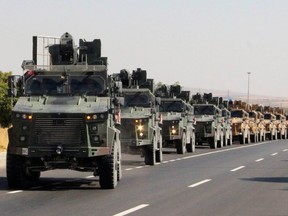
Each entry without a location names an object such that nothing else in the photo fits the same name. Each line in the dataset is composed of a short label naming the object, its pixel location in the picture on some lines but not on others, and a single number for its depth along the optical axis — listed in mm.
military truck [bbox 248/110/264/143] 53631
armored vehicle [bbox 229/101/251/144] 49750
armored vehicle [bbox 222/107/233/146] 45375
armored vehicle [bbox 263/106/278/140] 62291
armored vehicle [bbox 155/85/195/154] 32469
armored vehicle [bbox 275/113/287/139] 67500
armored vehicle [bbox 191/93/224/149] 40500
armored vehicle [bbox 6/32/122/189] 15633
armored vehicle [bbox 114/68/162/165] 24492
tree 35519
